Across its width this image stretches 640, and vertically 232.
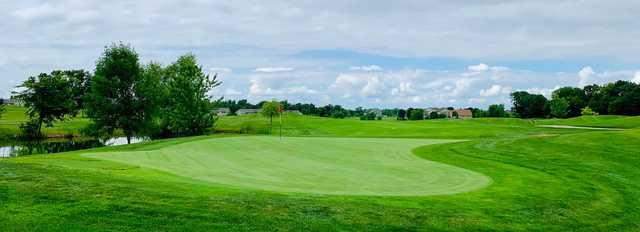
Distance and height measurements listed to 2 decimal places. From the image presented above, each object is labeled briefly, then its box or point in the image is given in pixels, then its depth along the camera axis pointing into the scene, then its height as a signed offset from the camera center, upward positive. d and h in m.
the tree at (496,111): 156.75 +1.01
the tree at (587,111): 118.44 +0.46
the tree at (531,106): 145.55 +2.29
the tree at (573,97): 140.14 +4.37
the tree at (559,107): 127.62 +1.57
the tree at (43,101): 75.69 +2.83
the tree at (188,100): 64.25 +2.26
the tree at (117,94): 54.44 +2.67
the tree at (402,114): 181.95 +0.59
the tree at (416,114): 167.88 +0.46
